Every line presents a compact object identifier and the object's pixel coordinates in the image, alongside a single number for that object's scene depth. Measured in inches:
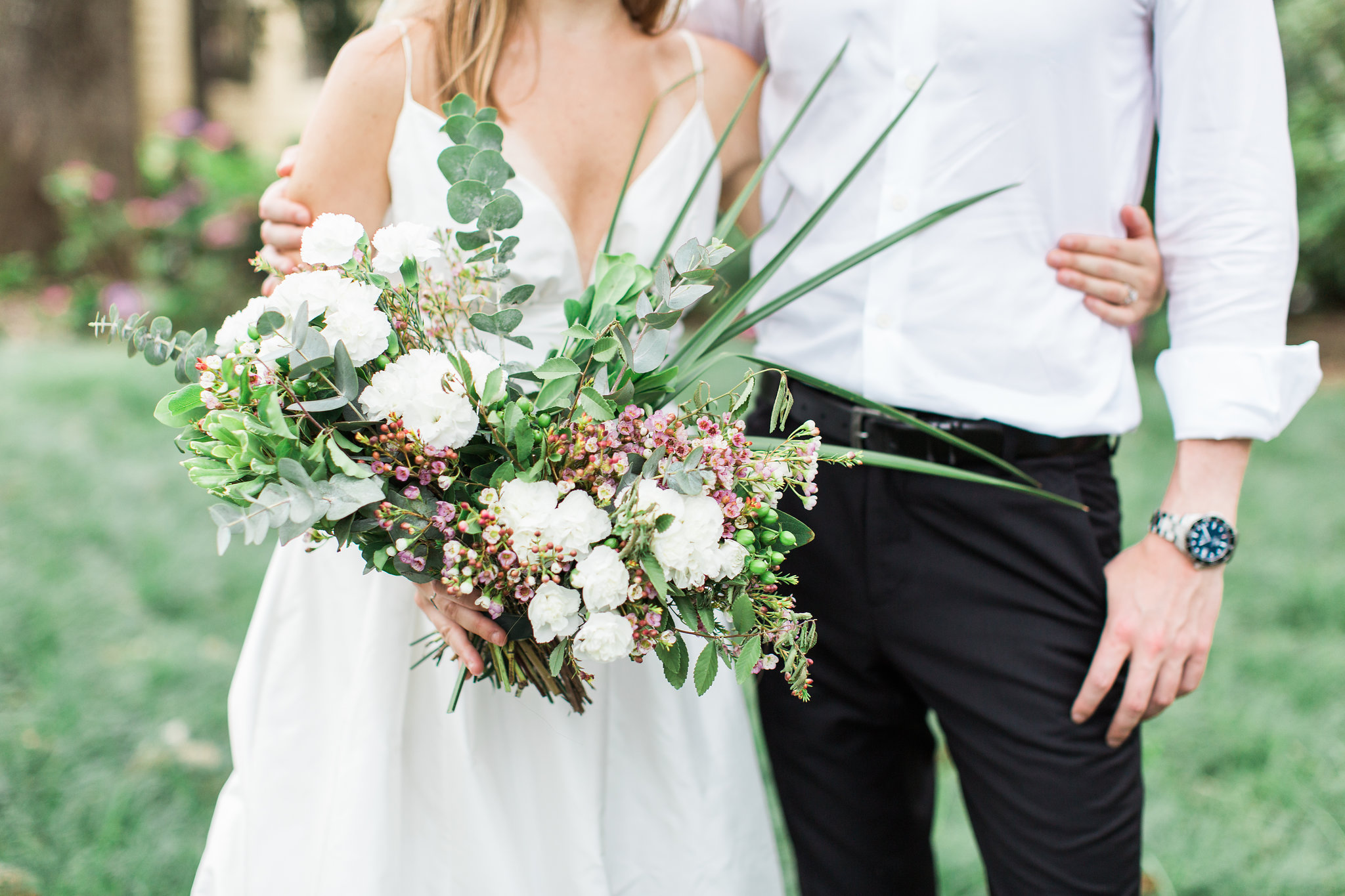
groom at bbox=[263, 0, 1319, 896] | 54.3
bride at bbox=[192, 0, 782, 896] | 61.5
